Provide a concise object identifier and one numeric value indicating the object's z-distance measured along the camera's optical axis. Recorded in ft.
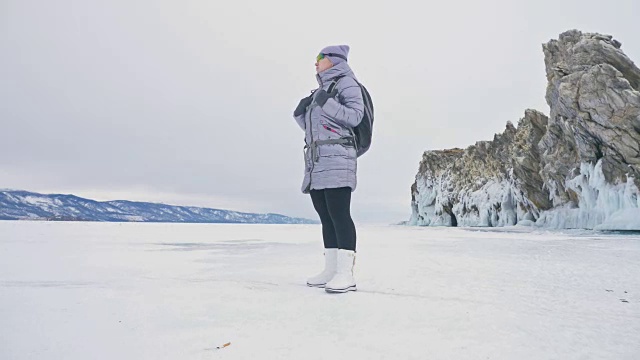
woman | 10.18
